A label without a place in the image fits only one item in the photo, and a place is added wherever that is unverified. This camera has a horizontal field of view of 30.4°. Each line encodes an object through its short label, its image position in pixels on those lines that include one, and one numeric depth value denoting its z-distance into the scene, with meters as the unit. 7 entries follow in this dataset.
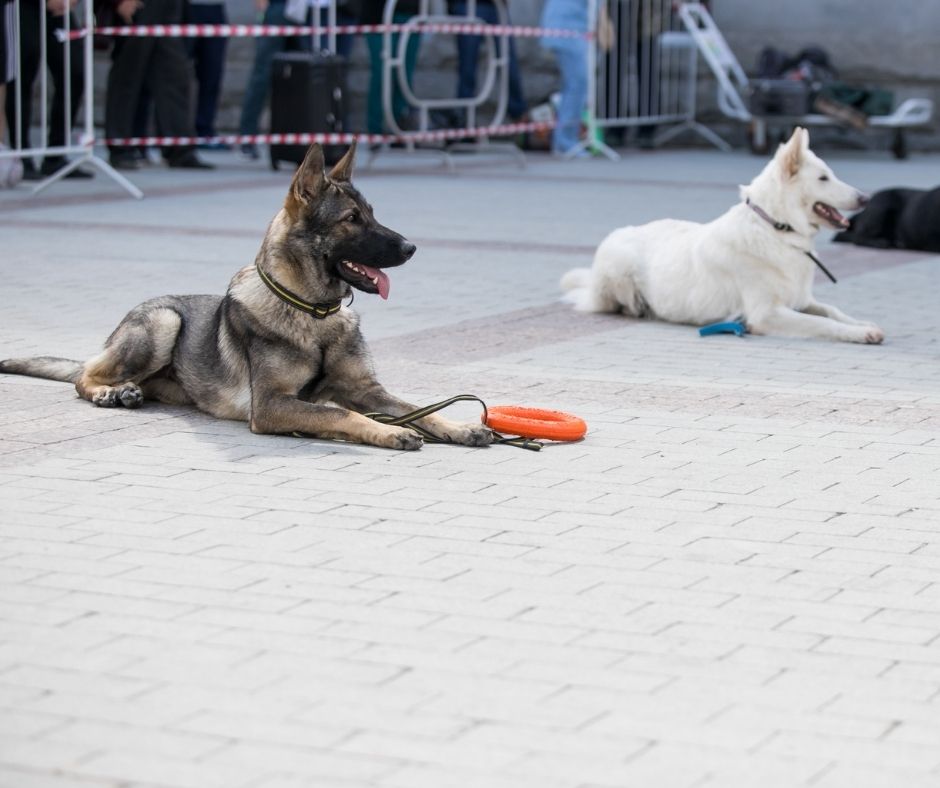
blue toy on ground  8.70
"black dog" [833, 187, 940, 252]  12.10
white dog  8.73
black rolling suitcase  16.69
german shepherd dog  6.08
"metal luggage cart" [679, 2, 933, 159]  19.81
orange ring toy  6.08
